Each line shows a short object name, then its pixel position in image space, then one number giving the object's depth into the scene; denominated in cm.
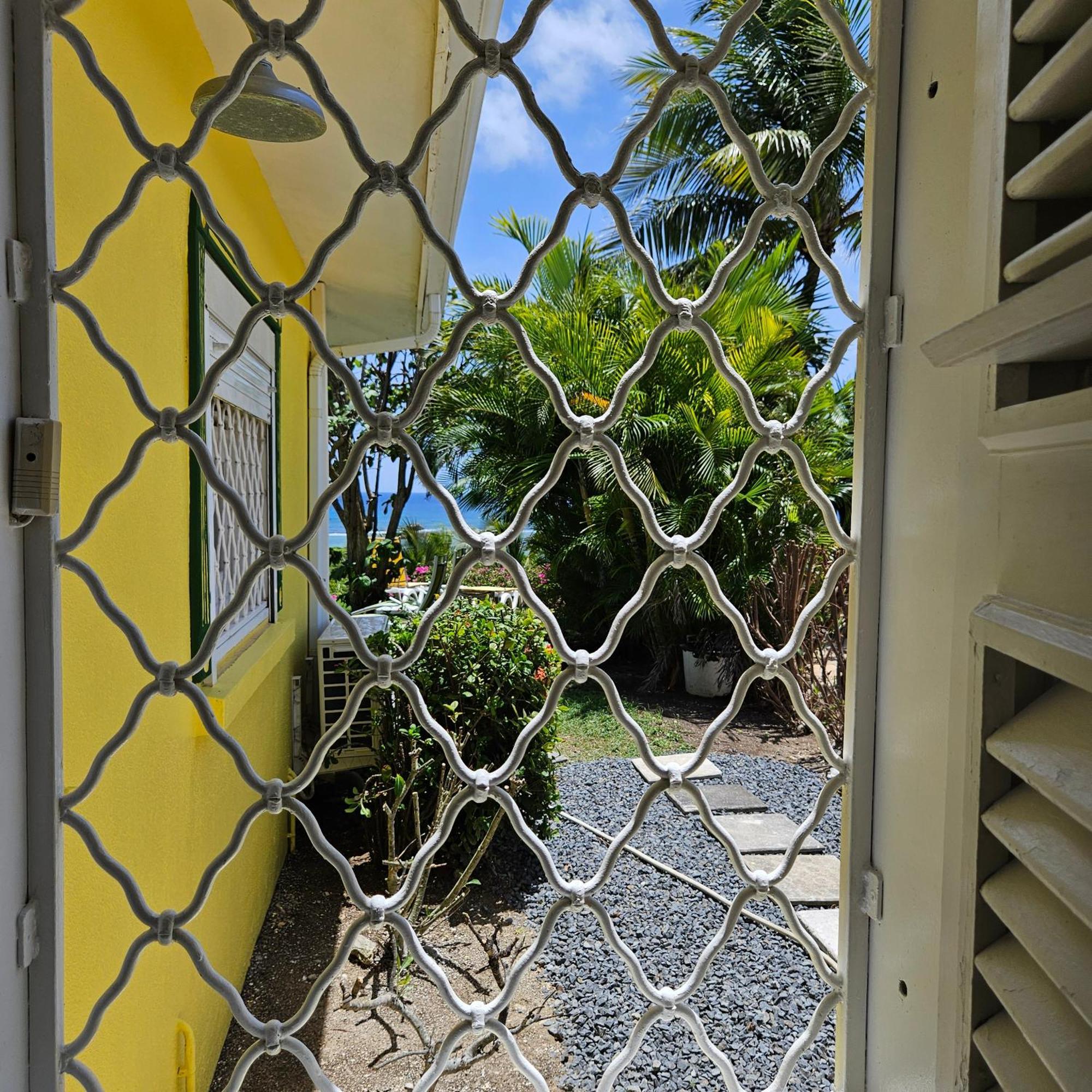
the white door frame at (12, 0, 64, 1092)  69
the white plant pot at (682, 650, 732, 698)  638
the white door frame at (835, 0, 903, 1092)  80
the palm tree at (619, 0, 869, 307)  873
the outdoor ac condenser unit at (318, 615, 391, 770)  378
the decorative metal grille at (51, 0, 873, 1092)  74
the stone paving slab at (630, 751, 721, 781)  445
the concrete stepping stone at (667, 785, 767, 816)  399
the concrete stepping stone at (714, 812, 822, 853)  349
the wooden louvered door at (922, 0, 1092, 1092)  48
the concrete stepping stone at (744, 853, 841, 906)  304
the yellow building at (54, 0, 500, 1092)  112
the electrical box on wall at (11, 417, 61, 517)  69
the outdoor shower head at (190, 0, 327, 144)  139
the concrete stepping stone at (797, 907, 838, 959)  276
